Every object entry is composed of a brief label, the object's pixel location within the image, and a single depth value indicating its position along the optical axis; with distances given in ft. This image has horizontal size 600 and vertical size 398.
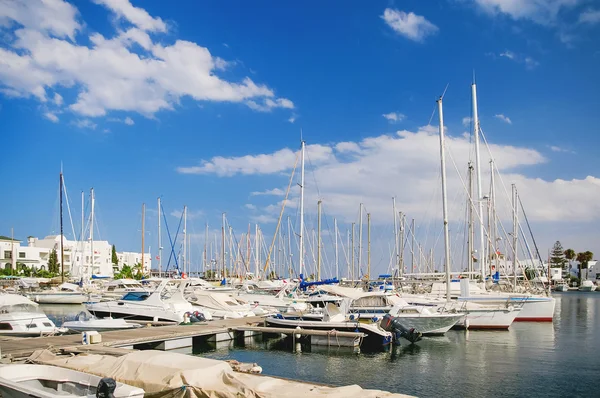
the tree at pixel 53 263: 321.24
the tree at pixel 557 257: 569.64
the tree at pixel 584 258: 605.31
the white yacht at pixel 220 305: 124.47
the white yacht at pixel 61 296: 199.11
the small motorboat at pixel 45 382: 40.96
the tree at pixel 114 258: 387.24
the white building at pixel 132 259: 428.15
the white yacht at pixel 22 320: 87.04
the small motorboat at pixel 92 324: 94.79
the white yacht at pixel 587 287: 526.16
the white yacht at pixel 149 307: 111.65
